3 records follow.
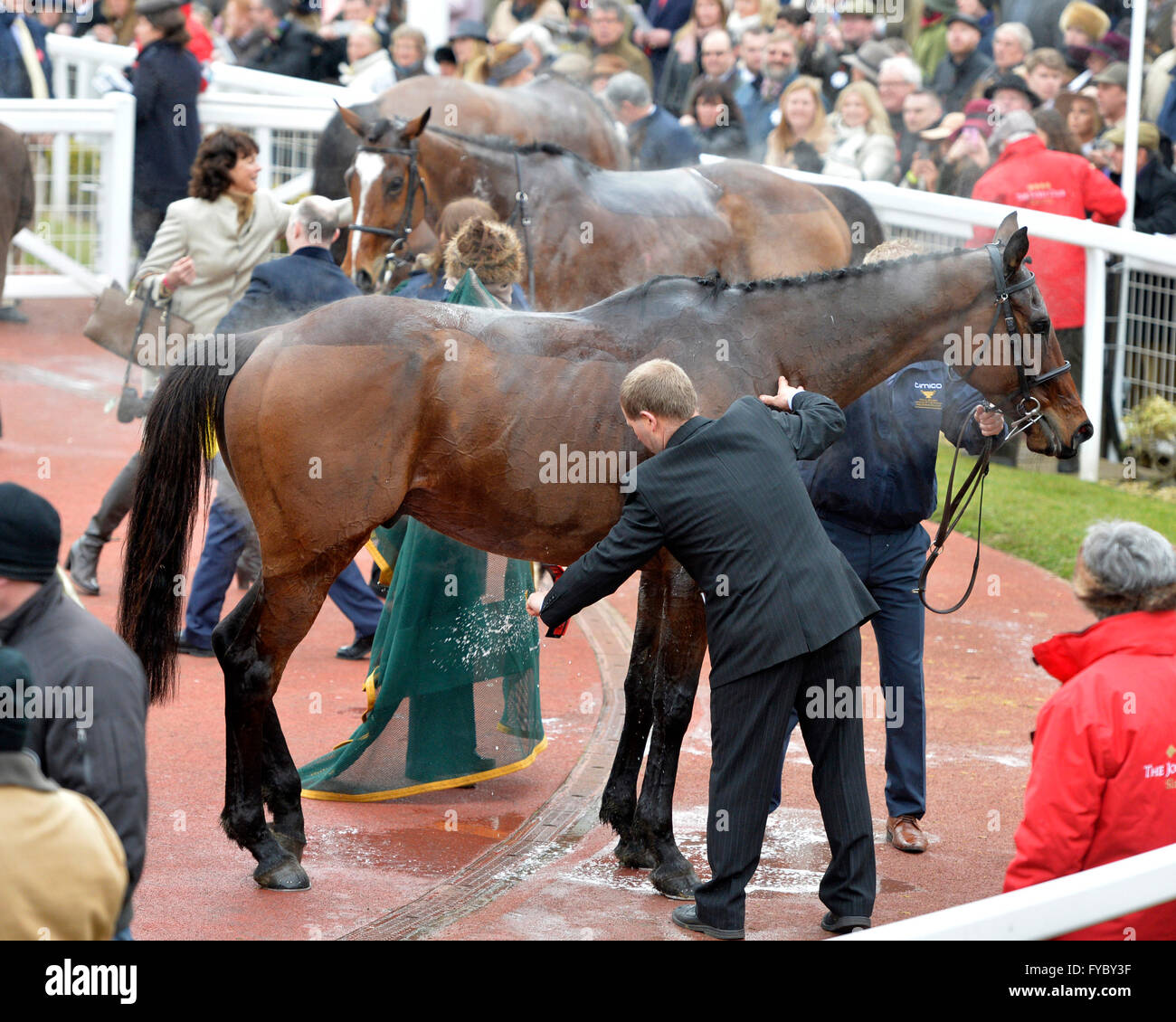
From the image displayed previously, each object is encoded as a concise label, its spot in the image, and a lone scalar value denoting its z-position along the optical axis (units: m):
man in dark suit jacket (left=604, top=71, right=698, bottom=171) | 12.16
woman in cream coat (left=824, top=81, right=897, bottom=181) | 11.87
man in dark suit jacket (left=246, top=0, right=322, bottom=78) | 15.27
